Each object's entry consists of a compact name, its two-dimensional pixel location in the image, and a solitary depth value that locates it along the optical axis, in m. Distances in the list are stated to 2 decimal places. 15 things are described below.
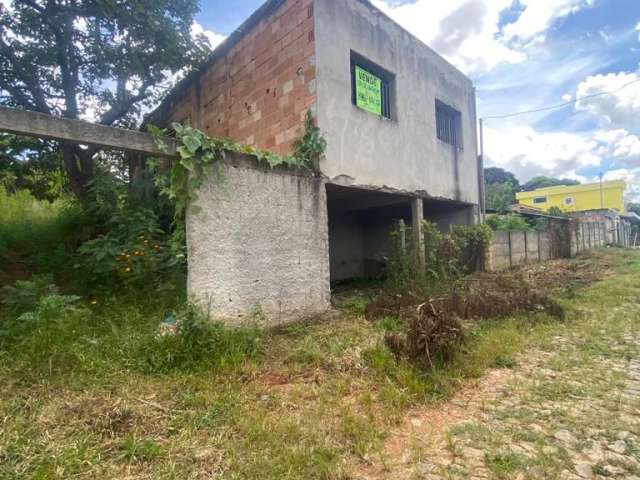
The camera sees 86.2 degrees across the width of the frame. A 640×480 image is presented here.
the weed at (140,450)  1.80
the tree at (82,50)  6.21
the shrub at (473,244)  7.73
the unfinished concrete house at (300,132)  3.83
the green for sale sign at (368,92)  5.59
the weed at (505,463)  1.73
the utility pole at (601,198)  28.88
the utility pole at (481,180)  8.56
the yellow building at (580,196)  28.81
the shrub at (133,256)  3.86
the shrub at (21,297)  3.15
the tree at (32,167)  6.80
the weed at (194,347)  2.85
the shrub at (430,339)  2.99
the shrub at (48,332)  2.60
